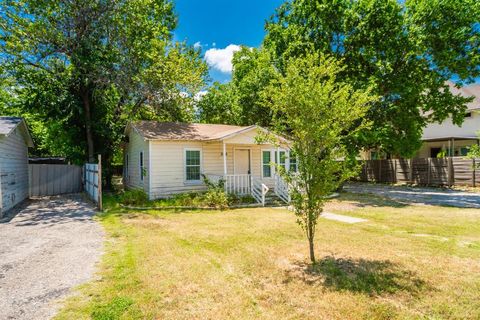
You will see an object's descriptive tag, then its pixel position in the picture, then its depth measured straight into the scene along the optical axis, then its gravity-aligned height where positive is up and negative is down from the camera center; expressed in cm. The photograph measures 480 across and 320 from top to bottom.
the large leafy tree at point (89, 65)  1582 +644
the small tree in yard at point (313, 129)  504 +62
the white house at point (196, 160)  1424 +25
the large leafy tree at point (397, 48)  1473 +634
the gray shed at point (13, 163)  1100 +20
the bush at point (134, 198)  1308 -155
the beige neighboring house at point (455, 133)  2402 +252
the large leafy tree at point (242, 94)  2023 +608
